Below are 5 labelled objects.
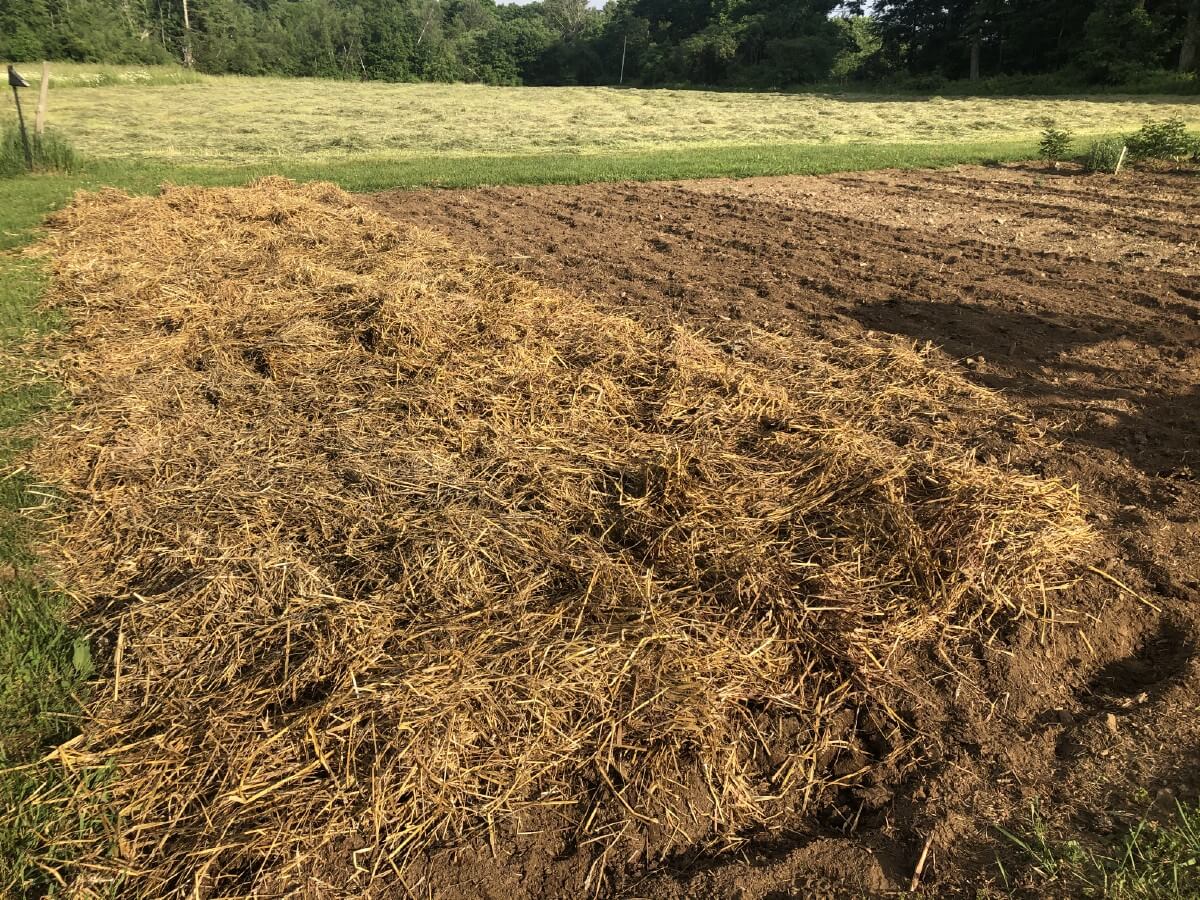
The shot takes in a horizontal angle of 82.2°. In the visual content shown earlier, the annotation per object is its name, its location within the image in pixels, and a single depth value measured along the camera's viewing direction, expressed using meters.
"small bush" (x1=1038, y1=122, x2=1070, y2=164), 15.60
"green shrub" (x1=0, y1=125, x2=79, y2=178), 13.23
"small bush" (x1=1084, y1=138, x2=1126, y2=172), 14.62
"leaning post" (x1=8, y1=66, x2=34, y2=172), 11.85
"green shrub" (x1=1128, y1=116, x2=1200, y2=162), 15.12
